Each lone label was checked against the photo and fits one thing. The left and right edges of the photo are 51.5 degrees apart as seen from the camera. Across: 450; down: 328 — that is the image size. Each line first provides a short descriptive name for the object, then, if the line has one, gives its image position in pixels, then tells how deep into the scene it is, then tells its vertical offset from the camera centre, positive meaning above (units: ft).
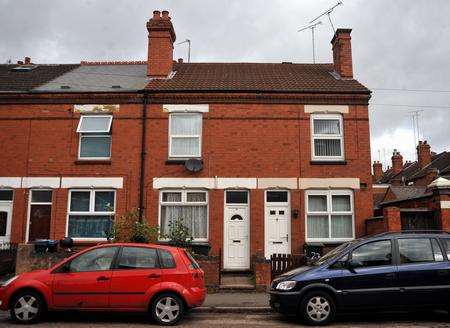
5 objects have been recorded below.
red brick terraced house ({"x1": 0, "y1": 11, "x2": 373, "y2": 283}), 51.85 +8.49
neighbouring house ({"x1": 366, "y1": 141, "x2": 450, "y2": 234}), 46.19 +2.78
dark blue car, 28.60 -2.69
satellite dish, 51.80 +8.15
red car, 28.68 -3.22
